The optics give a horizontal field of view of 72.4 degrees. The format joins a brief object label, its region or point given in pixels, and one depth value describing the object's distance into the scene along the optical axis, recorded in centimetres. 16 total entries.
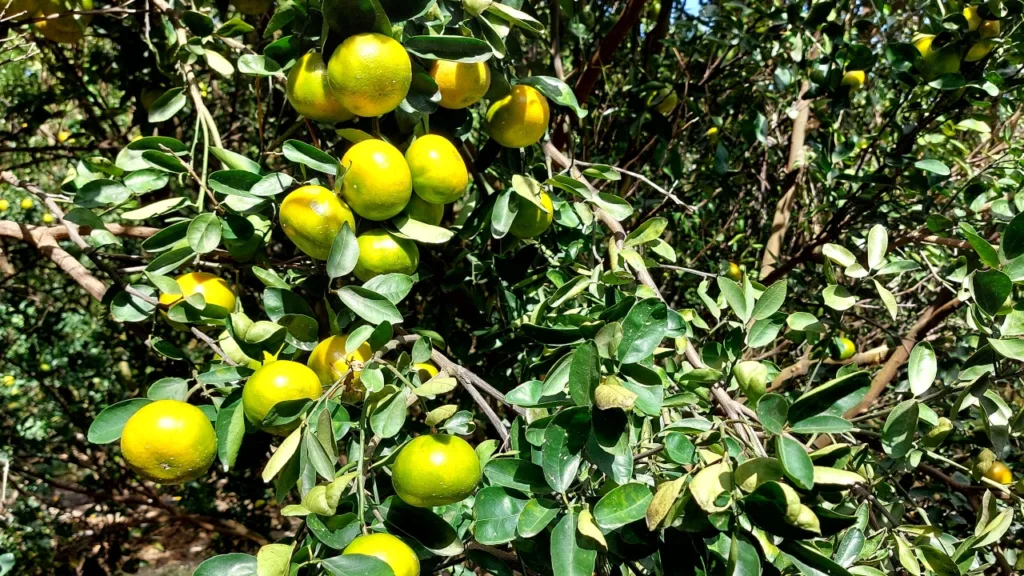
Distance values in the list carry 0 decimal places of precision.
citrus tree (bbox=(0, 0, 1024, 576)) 75
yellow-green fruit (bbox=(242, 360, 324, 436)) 83
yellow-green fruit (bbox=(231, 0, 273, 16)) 148
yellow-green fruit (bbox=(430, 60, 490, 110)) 98
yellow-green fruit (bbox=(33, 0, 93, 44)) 150
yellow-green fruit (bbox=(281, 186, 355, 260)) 88
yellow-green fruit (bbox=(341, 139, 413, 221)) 88
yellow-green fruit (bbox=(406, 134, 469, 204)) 95
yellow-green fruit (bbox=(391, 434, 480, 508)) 78
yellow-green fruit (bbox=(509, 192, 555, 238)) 108
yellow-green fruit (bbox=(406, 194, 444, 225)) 101
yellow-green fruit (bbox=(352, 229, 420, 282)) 93
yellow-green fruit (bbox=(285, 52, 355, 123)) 92
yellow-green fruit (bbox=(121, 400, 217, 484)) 86
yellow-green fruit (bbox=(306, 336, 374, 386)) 94
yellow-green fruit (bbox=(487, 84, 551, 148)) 107
